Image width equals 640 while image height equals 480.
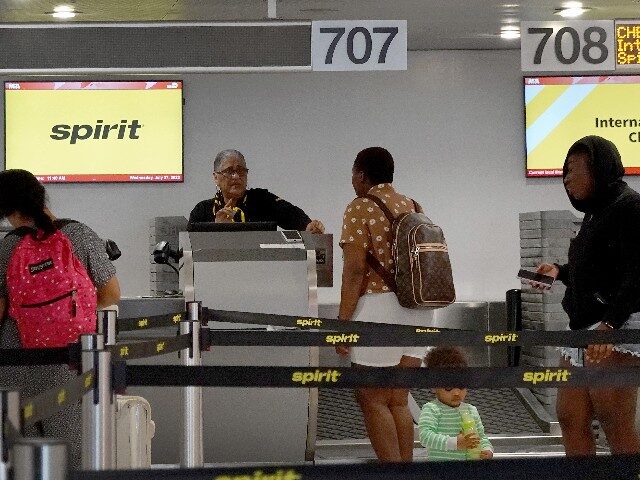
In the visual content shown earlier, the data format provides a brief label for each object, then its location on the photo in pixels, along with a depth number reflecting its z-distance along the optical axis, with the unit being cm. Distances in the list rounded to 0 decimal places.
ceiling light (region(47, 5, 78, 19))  933
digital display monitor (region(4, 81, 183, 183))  1120
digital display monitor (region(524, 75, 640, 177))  1141
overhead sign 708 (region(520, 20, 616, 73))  790
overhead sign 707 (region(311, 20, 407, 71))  766
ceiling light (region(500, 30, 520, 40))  1066
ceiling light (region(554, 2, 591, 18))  945
